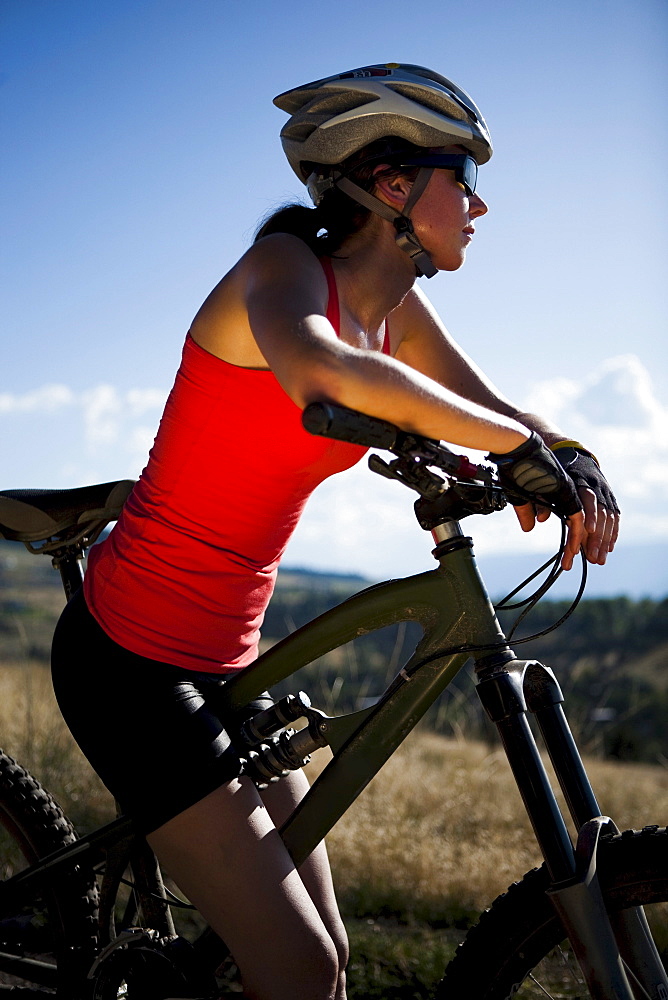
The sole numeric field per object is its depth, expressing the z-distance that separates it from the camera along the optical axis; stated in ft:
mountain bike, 5.27
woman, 5.46
